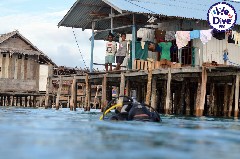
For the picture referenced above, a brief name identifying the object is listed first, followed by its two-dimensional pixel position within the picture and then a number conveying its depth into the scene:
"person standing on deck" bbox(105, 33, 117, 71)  25.52
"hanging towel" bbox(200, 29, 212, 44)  23.31
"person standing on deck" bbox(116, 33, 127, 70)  24.93
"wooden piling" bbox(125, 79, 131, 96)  25.44
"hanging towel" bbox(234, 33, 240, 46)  23.73
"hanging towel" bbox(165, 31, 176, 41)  24.73
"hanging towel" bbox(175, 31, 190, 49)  23.69
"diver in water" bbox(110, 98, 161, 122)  13.76
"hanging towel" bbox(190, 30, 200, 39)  23.47
